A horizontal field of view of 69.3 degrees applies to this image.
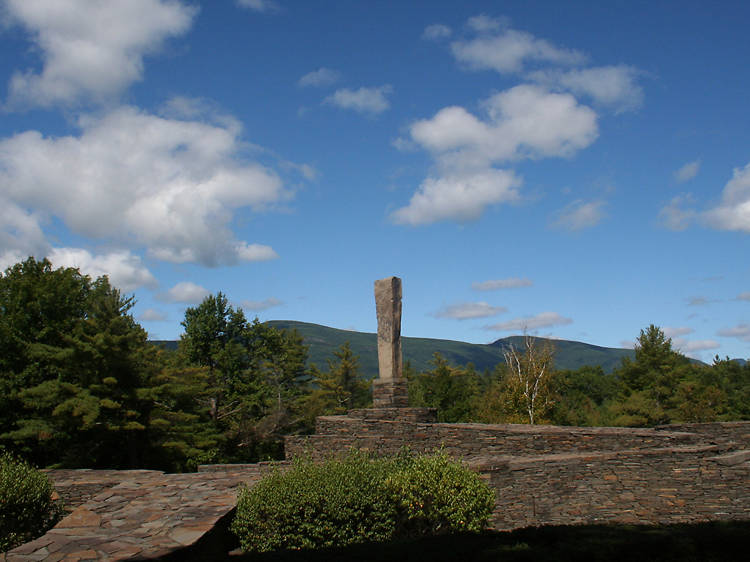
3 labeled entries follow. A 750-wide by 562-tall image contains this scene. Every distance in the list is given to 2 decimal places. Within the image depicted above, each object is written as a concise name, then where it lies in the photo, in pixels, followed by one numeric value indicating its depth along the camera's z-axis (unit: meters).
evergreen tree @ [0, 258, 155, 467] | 20.48
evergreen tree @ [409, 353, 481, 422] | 29.45
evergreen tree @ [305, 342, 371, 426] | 45.78
